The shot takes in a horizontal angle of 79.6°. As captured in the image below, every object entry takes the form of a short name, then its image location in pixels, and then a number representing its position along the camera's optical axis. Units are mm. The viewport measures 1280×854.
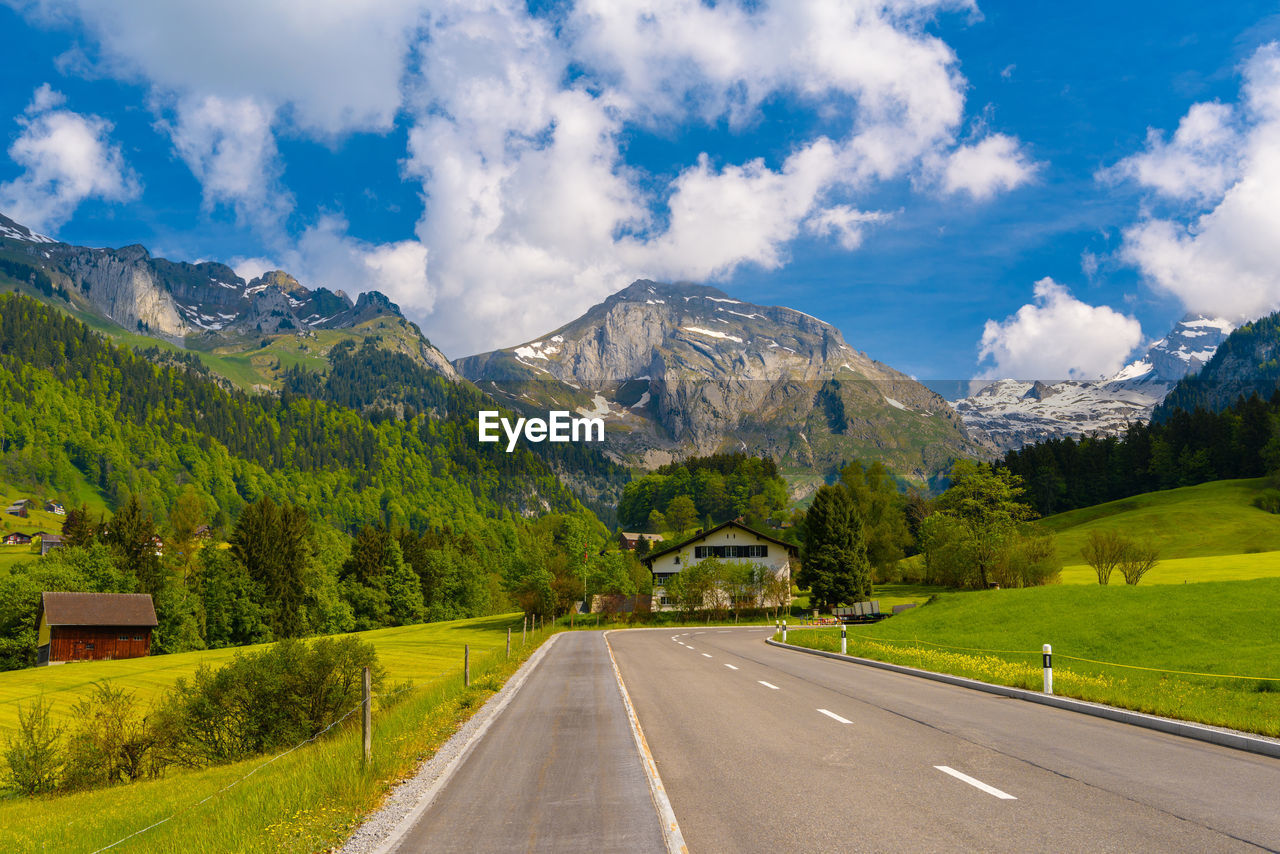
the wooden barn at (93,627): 72812
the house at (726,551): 92812
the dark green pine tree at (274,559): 89625
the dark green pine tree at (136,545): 88125
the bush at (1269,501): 101688
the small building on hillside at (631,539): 169125
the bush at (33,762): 23359
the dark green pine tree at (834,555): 77062
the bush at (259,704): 25000
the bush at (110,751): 23953
